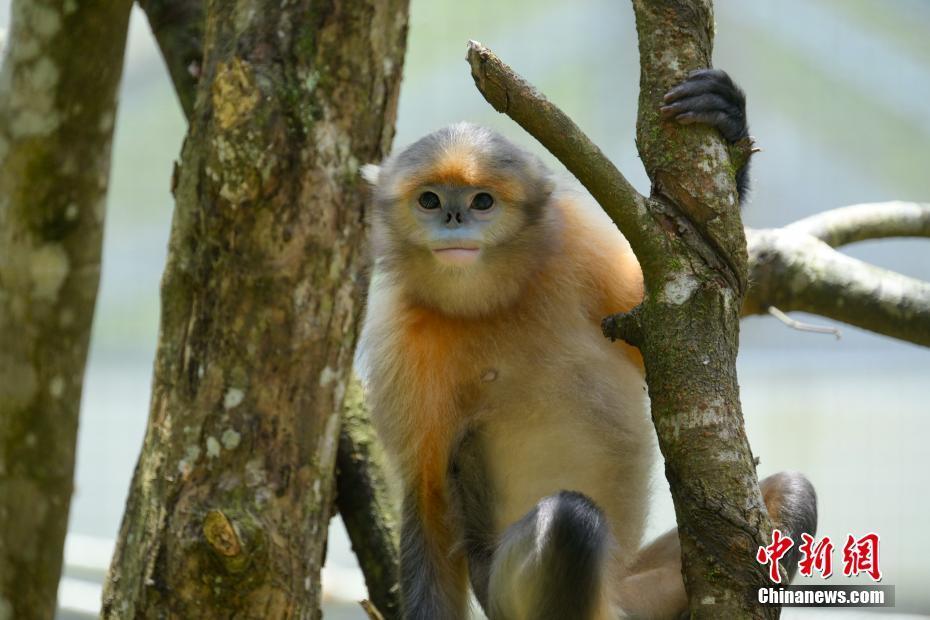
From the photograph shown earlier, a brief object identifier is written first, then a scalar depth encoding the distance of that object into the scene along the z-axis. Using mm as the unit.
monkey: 7453
